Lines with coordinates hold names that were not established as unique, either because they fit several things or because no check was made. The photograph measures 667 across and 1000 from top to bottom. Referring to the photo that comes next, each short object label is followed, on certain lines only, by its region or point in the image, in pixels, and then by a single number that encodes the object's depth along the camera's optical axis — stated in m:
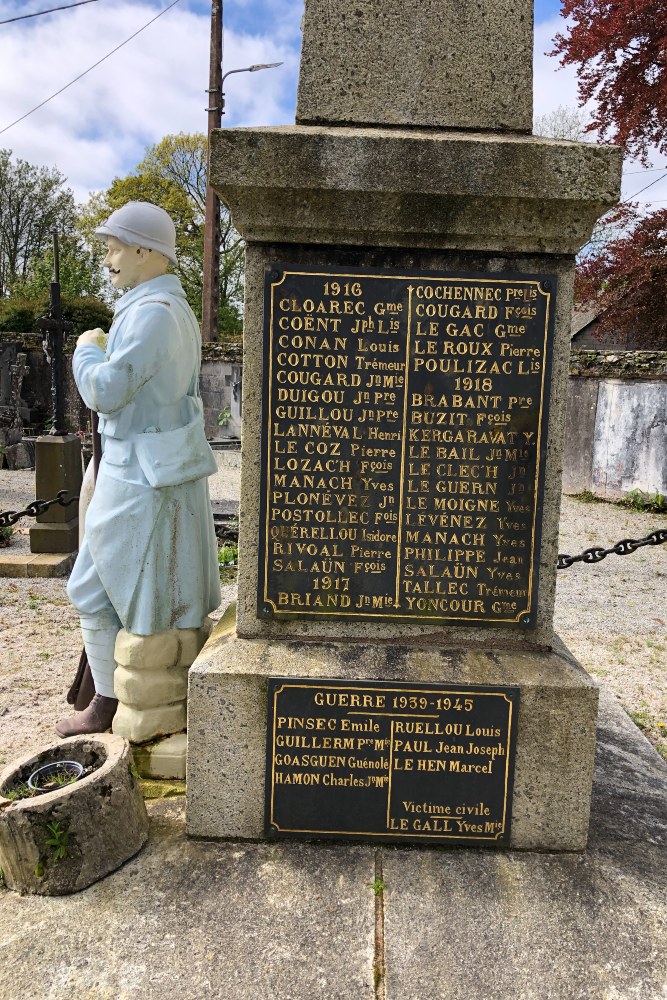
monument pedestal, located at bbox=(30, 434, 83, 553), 8.17
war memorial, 2.73
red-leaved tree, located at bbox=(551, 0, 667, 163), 14.54
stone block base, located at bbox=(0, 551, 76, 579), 7.68
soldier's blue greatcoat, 3.04
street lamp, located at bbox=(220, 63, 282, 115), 19.08
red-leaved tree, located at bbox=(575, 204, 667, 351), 15.12
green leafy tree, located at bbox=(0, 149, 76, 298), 40.78
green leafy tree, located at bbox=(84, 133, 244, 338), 33.31
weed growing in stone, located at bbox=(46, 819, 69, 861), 2.45
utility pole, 18.59
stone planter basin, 2.44
